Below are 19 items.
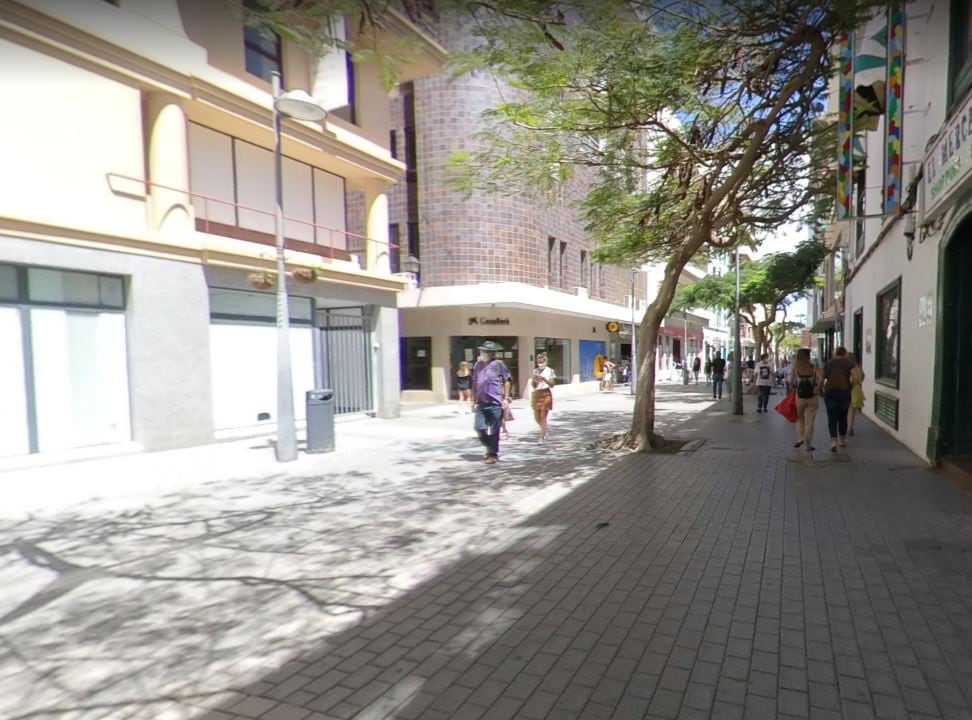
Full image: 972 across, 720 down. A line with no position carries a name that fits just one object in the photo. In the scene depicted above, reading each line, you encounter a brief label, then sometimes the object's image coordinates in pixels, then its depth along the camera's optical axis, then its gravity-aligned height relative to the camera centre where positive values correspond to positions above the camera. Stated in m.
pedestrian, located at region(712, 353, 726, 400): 21.97 -1.47
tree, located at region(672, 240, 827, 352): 26.14 +2.39
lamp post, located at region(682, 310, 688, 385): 32.25 -1.30
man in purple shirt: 9.09 -0.87
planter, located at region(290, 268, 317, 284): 11.23 +1.29
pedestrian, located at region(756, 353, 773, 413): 16.58 -1.38
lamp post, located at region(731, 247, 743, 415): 16.14 -1.32
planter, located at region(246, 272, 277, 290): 10.84 +1.17
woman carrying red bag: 9.40 -0.89
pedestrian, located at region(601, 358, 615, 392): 28.18 -1.92
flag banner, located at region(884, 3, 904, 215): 8.07 +3.16
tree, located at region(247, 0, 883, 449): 7.00 +3.46
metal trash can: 10.41 -1.43
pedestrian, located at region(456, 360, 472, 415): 18.55 -1.42
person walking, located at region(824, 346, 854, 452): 9.46 -0.91
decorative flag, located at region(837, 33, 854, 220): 8.62 +2.84
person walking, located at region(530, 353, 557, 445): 11.84 -1.17
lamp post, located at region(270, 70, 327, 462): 9.71 -0.28
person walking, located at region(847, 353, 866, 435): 10.43 -1.04
